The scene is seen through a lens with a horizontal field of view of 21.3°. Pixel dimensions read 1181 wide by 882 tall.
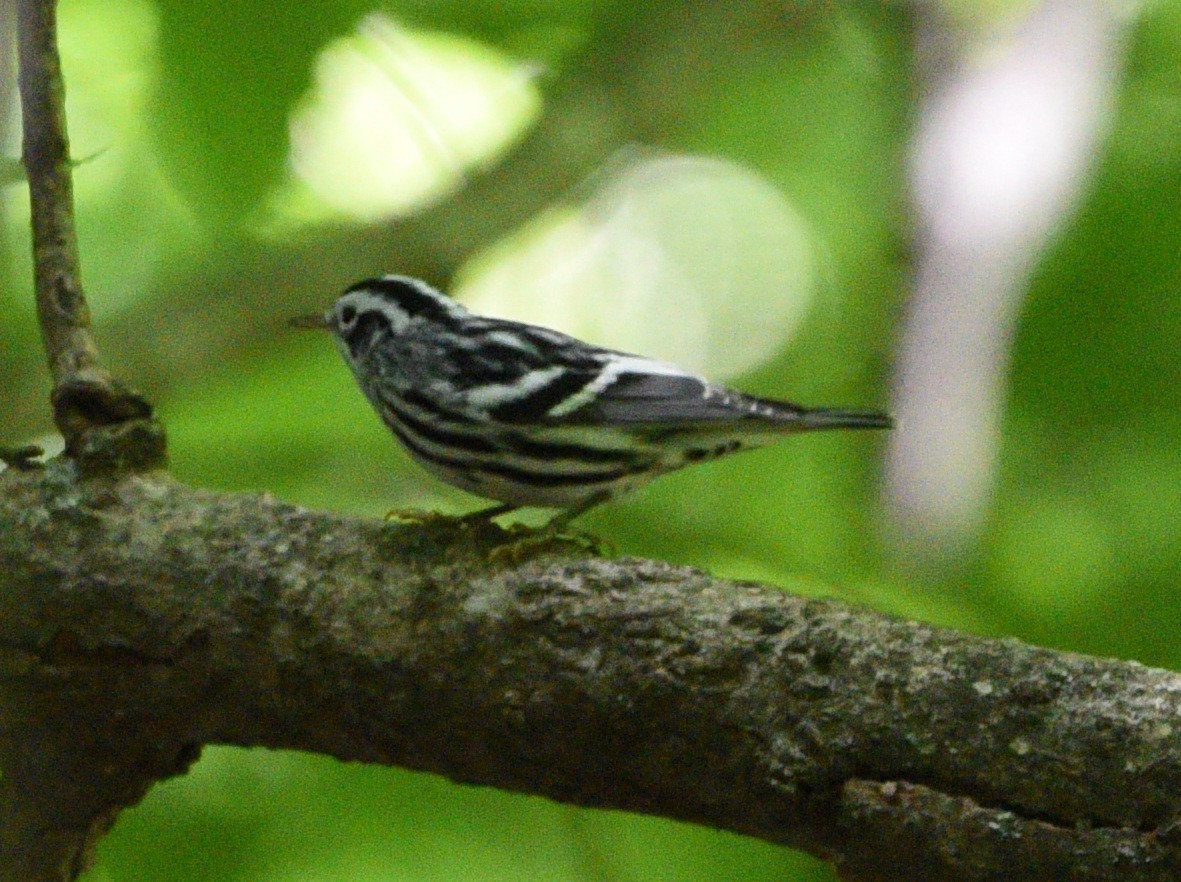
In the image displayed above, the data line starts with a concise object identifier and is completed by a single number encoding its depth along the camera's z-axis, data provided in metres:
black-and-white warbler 8.17
